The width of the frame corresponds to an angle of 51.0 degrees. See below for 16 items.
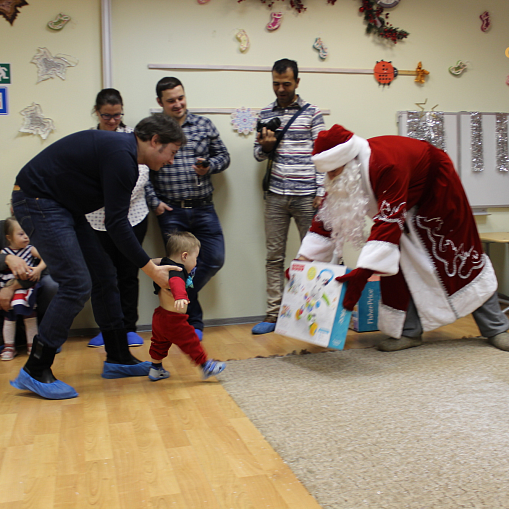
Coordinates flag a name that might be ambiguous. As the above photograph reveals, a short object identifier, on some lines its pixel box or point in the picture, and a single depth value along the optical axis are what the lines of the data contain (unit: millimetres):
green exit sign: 3219
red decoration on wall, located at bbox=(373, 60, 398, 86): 3766
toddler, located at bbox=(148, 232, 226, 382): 2262
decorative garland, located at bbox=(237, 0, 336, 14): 3538
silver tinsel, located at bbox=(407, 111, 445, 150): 3840
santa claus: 2502
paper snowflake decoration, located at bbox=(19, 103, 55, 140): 3266
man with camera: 3285
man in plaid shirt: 3221
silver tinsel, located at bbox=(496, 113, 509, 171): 3986
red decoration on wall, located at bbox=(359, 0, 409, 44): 3686
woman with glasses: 3025
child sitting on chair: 2850
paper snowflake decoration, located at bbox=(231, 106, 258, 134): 3547
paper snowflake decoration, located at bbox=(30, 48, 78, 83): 3248
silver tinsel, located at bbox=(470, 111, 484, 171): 3932
